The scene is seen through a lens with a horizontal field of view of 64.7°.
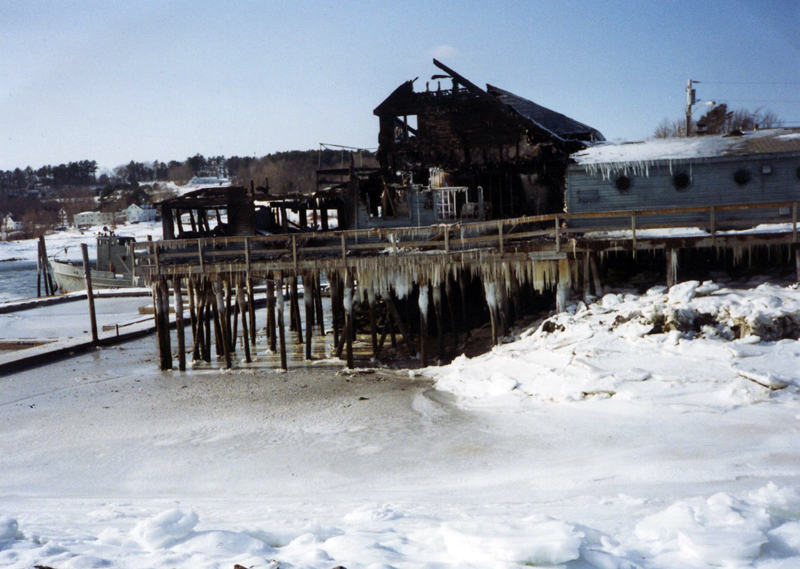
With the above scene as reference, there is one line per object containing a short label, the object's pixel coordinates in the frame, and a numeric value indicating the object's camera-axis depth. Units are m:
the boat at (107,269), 48.81
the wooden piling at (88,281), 23.56
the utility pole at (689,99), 31.00
